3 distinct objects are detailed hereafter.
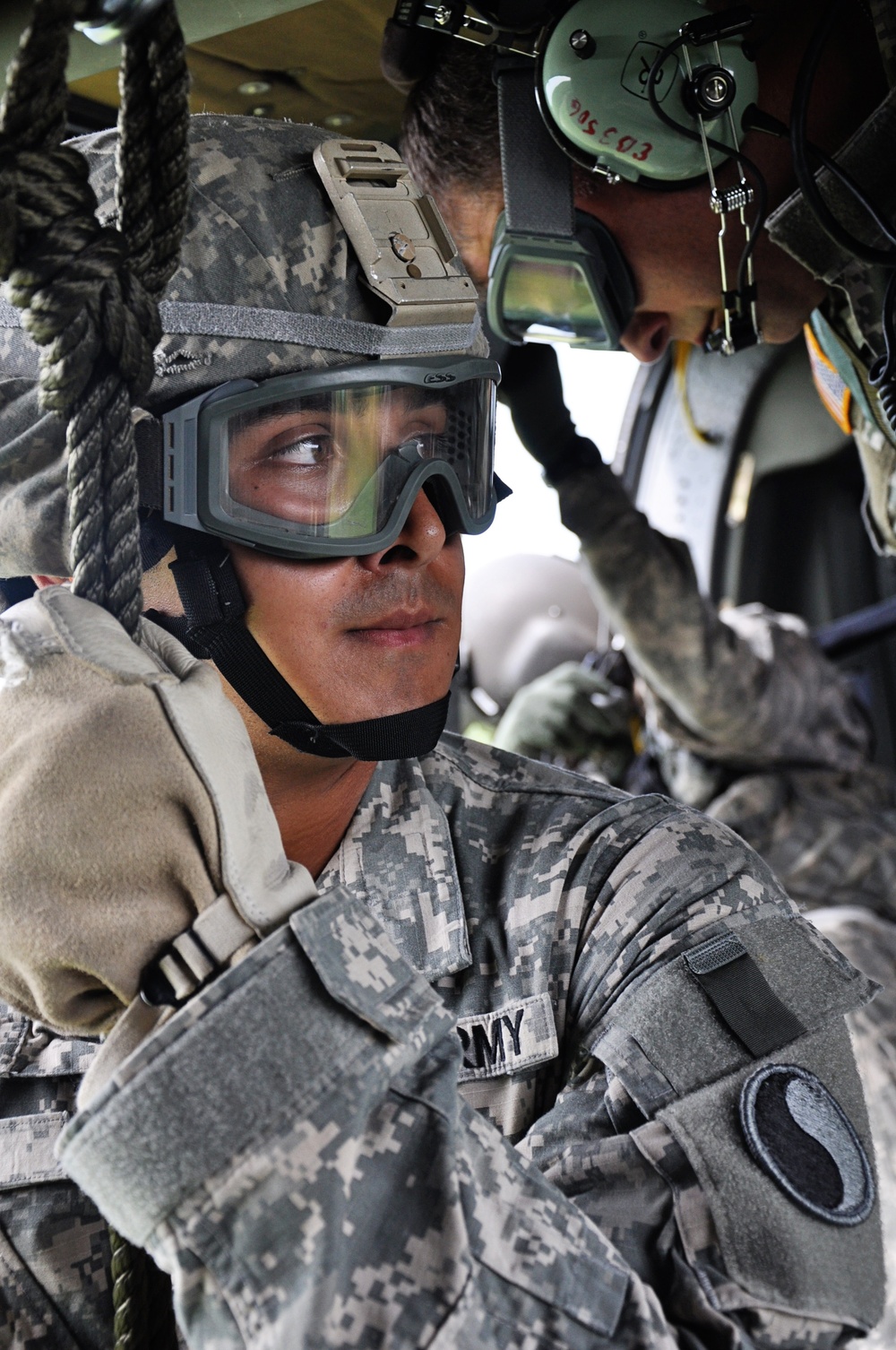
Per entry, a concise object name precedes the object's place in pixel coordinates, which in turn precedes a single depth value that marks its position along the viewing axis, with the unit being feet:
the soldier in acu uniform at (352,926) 2.98
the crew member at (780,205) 4.97
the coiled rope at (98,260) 2.78
